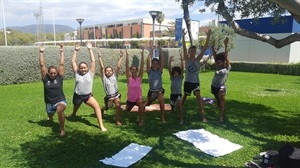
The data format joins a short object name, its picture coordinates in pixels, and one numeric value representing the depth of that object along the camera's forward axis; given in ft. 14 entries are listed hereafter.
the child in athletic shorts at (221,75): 24.73
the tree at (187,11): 25.61
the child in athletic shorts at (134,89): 23.21
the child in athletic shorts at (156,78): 23.88
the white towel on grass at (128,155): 16.19
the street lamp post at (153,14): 58.35
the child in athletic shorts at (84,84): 21.44
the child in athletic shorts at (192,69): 23.99
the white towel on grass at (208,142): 18.20
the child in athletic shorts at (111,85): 23.26
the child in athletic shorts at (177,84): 24.32
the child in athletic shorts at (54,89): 20.86
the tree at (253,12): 18.35
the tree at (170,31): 202.82
